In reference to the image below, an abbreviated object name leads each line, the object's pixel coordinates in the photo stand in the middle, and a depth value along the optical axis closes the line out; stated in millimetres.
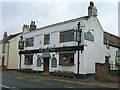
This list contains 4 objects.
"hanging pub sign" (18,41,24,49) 18317
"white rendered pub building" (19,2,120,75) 12442
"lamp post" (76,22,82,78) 12257
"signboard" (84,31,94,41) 12537
